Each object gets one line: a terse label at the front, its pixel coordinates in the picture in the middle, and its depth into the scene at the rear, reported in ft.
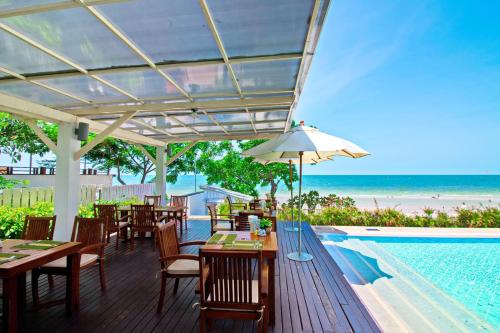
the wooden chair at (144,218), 17.20
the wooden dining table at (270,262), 7.89
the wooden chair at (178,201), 23.21
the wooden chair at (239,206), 23.55
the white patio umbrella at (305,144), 10.38
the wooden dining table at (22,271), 6.91
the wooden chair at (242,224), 14.55
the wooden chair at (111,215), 17.34
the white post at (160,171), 28.93
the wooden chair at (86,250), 9.14
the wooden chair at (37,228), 11.11
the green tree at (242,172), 39.17
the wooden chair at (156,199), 23.81
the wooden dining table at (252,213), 15.74
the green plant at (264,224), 10.22
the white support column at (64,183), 16.28
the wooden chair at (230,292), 6.24
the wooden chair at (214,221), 17.08
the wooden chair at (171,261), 8.81
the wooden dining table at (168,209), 19.17
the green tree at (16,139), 28.09
